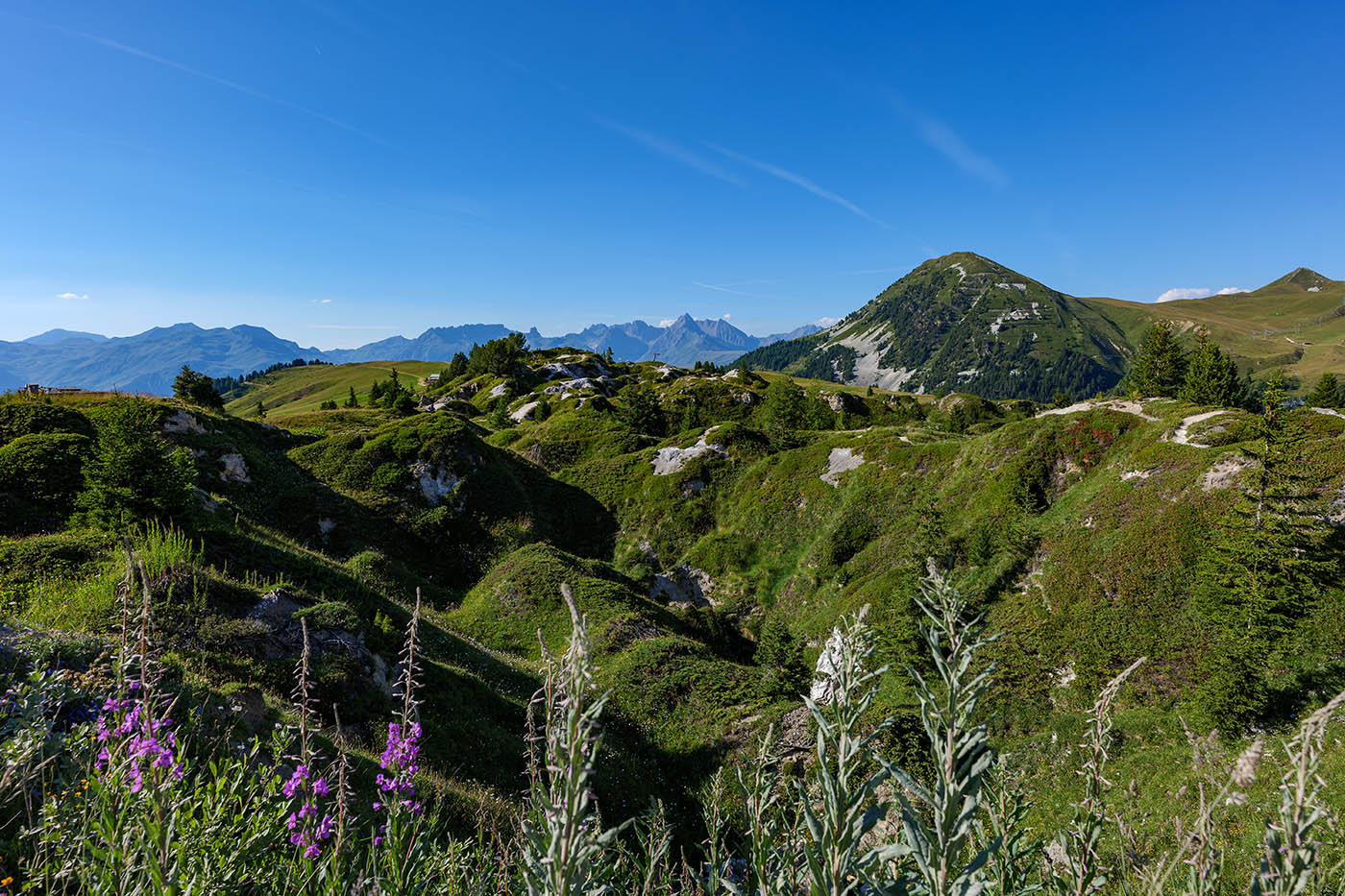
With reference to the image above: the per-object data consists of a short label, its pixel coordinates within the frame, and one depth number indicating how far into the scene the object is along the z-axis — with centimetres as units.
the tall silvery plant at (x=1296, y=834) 234
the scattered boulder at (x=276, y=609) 1366
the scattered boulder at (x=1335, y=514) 2417
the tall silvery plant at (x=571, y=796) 231
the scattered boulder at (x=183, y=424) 3244
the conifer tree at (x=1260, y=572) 1942
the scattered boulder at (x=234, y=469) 3244
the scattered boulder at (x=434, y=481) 4081
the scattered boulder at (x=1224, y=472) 2783
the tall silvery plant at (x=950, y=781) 233
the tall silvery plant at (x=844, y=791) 244
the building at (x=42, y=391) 3131
